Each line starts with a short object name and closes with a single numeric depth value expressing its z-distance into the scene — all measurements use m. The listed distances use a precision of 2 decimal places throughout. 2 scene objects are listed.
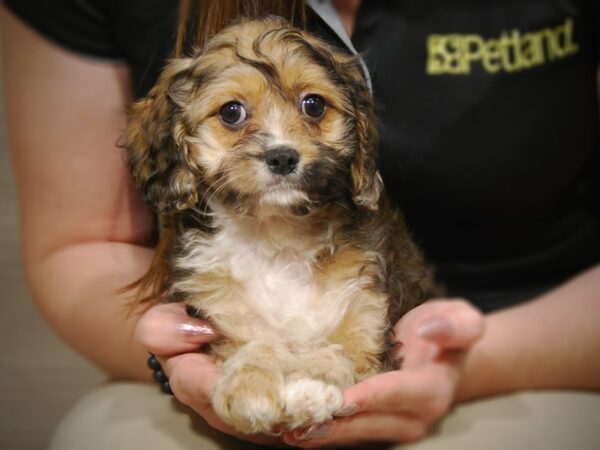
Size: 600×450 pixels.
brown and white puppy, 0.73
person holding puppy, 0.75
